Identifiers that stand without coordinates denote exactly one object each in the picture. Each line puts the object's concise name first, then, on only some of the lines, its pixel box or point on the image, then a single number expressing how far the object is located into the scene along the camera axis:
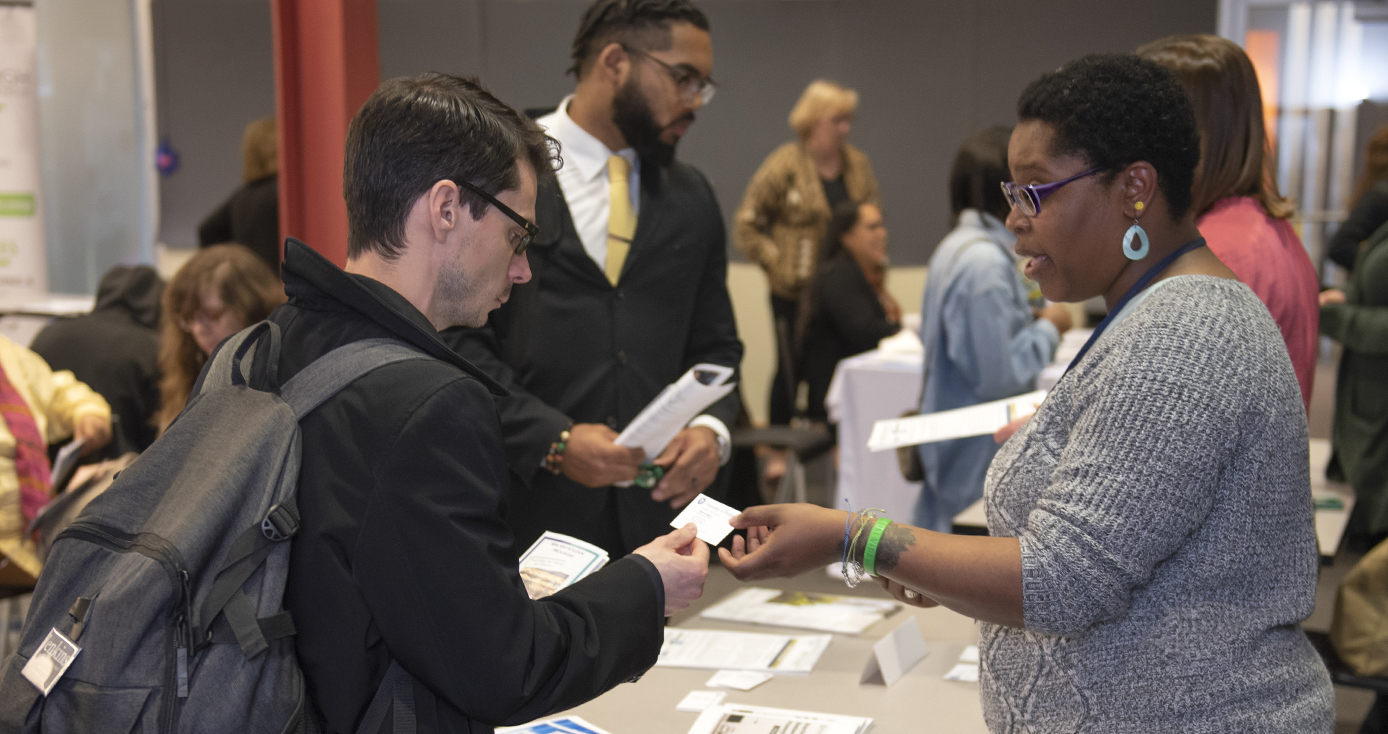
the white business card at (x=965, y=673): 1.96
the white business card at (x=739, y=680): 1.90
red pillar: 2.58
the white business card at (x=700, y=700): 1.81
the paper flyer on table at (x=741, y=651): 1.99
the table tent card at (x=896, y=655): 1.91
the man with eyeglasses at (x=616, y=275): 2.22
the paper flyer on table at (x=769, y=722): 1.70
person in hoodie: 4.01
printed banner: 4.62
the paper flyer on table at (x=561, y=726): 1.71
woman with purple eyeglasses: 1.18
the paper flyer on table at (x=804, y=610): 2.23
